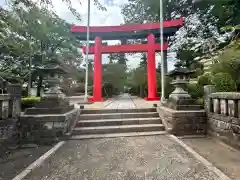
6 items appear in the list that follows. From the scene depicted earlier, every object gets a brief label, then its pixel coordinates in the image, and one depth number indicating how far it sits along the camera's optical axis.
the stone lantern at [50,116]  4.10
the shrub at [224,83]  5.33
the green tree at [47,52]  13.67
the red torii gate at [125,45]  9.46
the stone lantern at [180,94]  4.75
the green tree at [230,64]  5.96
